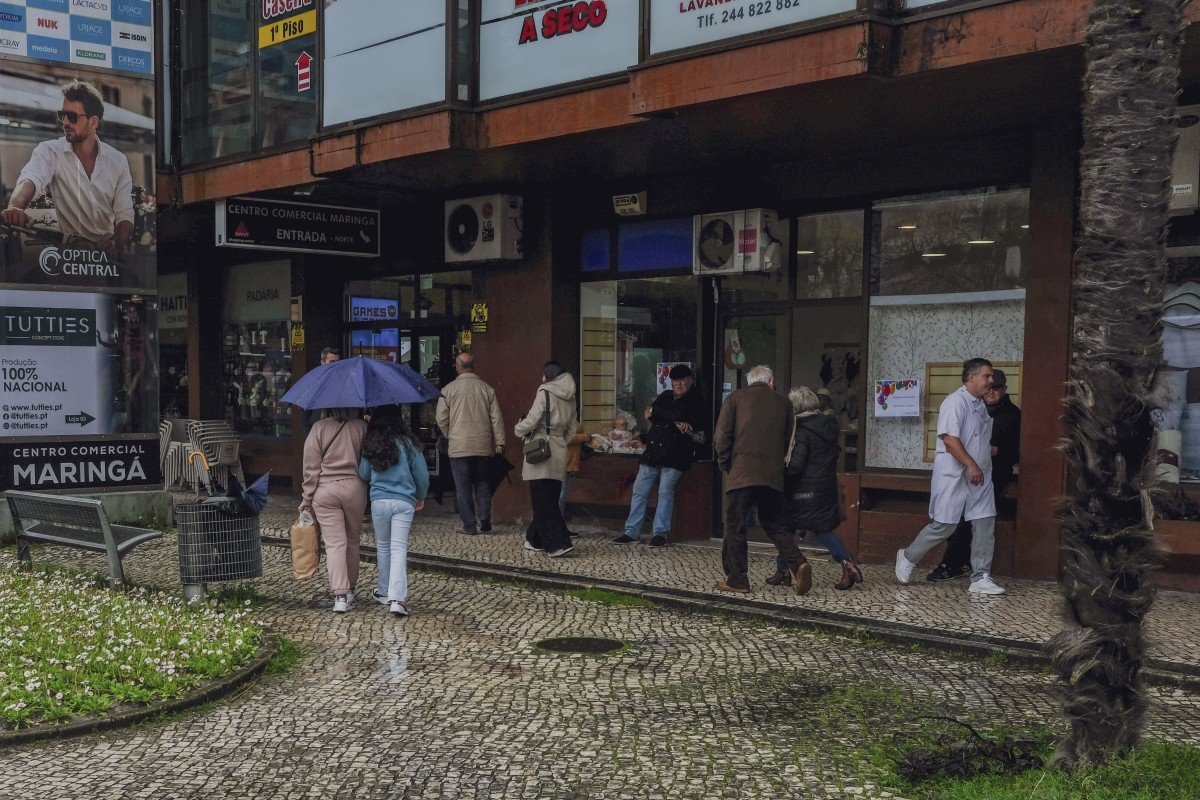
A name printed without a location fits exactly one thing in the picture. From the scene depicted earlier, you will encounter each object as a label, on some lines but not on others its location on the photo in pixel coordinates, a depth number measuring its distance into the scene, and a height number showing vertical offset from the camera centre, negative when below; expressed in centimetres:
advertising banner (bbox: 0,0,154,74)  1220 +299
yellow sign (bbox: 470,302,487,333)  1422 +20
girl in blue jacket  870 -107
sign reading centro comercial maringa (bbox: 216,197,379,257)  1376 +120
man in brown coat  934 -96
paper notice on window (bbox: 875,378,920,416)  1110 -50
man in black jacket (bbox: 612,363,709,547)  1188 -98
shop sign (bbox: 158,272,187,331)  1959 +47
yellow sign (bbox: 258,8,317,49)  1364 +340
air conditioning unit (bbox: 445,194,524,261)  1353 +117
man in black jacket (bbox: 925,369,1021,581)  1009 -92
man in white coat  941 -99
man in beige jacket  1280 -100
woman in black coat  955 -103
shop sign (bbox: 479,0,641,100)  1036 +255
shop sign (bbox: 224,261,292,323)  1773 +57
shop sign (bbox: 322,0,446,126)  1161 +270
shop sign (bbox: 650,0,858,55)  882 +238
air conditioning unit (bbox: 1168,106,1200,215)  930 +135
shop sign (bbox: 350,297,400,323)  1641 +32
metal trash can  870 -149
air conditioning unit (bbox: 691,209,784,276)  1181 +93
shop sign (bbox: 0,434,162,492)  1209 -135
